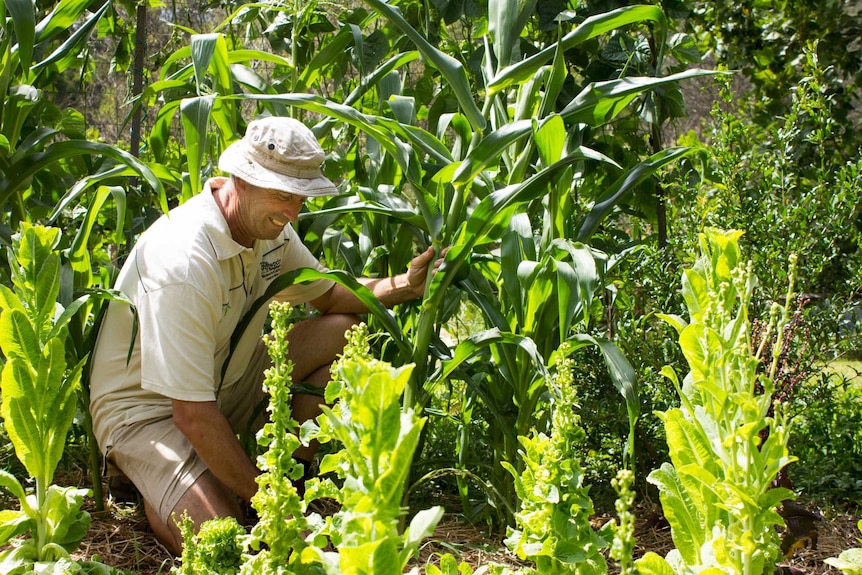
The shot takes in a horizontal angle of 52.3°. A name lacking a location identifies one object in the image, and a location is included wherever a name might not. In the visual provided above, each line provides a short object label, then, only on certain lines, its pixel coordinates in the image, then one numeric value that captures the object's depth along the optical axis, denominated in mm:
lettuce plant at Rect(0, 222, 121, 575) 1404
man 1738
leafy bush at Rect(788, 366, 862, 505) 2025
